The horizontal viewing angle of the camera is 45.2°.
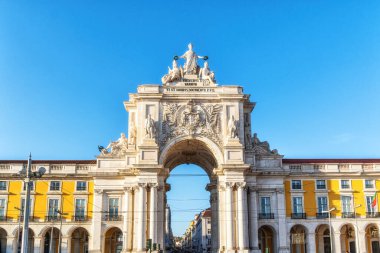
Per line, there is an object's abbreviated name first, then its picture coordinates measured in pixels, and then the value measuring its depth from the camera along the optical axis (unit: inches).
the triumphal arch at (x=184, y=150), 1927.9
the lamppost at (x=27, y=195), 1013.2
